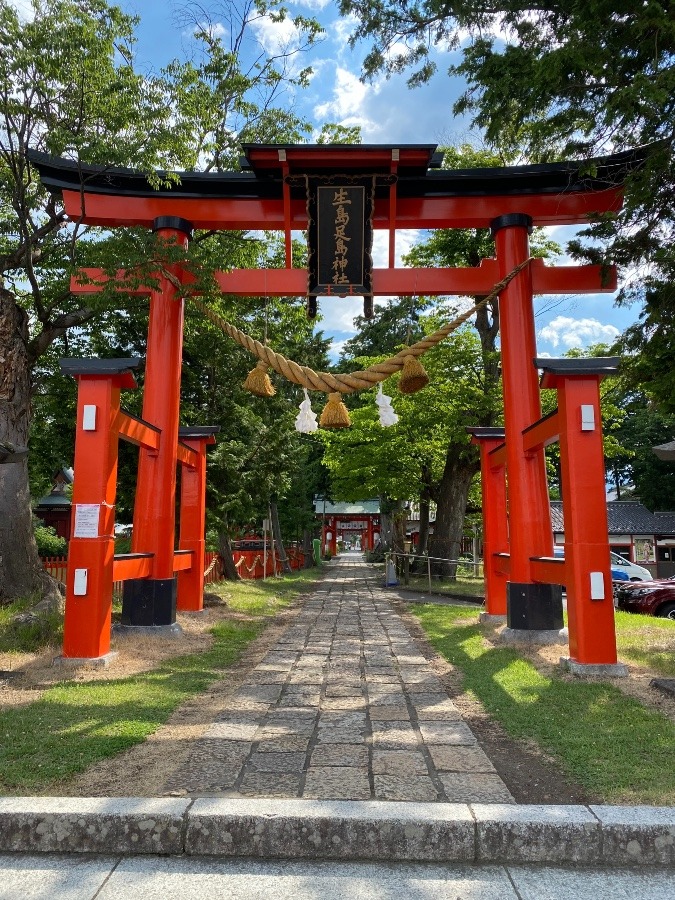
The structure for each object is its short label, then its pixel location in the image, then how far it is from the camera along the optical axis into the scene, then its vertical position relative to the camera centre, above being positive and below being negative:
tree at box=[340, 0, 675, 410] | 6.03 +4.53
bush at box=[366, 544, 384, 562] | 38.38 -0.75
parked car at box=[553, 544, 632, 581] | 19.75 -0.94
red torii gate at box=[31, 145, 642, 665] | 8.66 +4.48
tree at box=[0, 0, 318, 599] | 8.25 +5.39
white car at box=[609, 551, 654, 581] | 22.37 -0.94
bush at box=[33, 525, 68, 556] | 22.27 -0.09
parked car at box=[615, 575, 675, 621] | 13.09 -1.13
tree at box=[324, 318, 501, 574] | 16.19 +2.86
